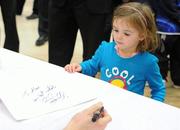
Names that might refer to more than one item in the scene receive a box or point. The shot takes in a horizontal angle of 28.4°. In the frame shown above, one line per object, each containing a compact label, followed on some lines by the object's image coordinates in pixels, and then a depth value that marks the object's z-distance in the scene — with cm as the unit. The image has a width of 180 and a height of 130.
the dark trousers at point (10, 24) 260
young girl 136
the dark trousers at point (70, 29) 196
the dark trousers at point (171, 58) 253
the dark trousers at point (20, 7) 417
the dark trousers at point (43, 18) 332
